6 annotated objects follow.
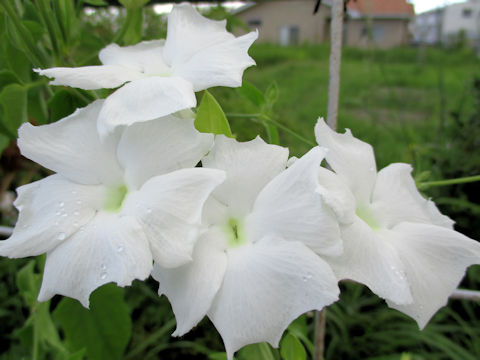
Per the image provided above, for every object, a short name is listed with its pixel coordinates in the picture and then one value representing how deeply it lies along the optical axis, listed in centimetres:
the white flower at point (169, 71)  9
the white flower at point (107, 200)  8
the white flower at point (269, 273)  8
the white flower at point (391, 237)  9
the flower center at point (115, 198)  10
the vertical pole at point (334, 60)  15
